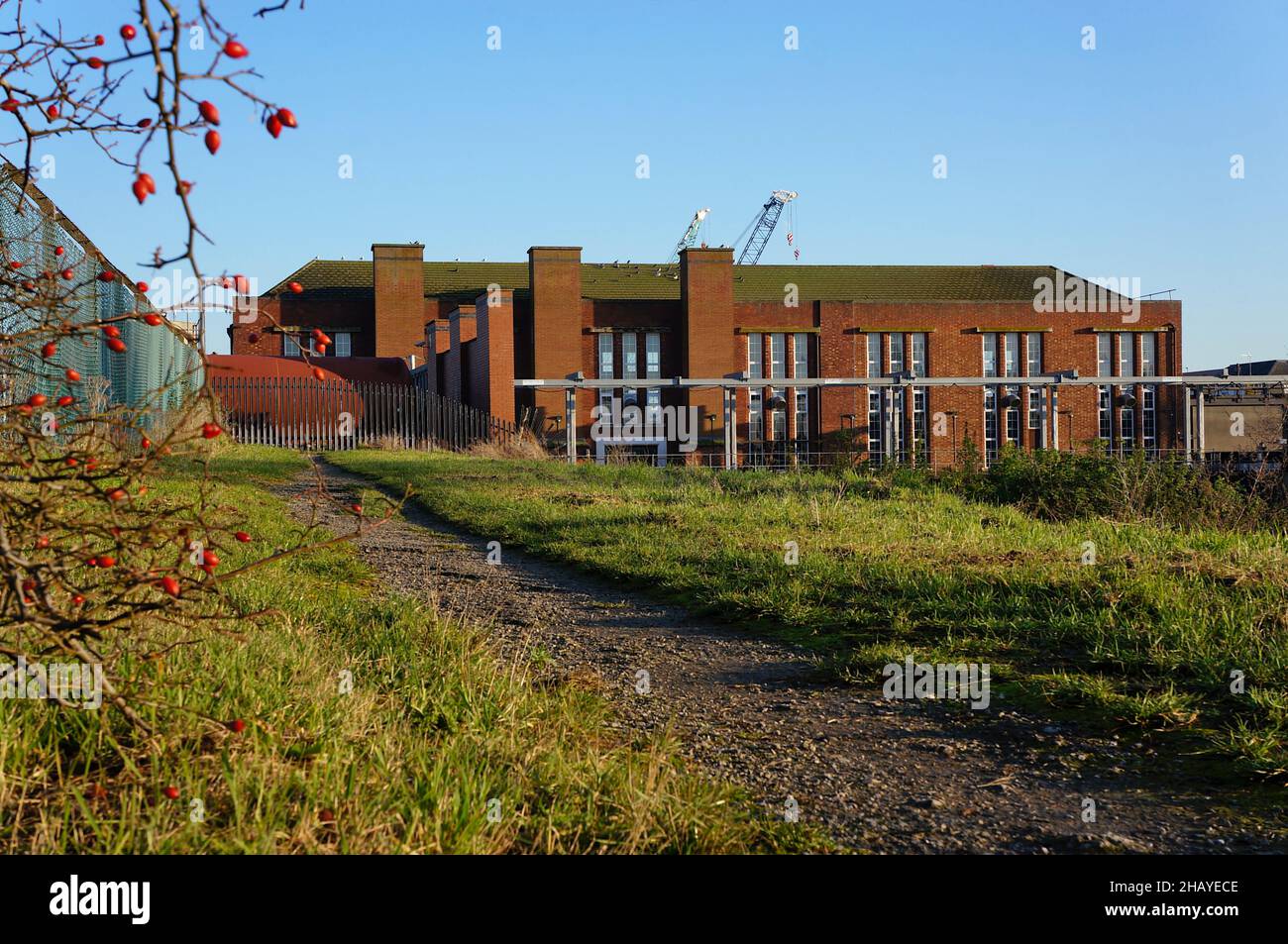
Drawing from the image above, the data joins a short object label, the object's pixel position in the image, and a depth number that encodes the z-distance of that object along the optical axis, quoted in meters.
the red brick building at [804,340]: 46.47
